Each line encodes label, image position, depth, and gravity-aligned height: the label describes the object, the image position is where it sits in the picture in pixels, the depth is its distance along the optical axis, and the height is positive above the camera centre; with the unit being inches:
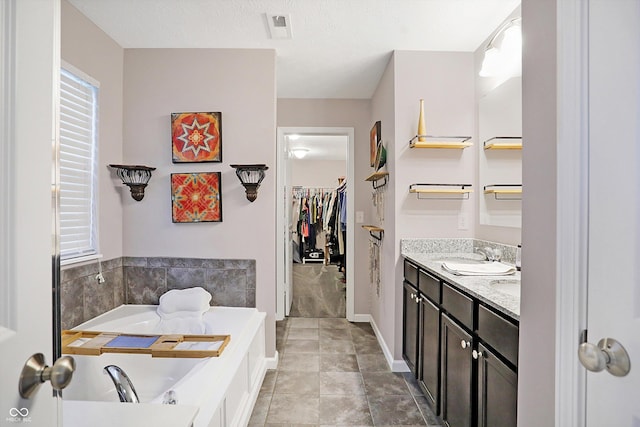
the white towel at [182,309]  87.9 -27.5
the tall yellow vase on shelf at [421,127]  93.6 +25.1
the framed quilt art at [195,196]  98.8 +5.0
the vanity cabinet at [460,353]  46.6 -25.2
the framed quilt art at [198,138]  98.6 +22.4
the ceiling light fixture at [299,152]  243.0 +46.8
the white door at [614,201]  24.4 +1.2
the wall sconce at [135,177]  94.0 +10.3
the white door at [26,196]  19.8 +1.0
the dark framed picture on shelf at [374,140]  121.6 +29.0
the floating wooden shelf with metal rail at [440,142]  93.2 +21.2
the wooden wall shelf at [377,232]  115.5 -6.8
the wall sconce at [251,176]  94.1 +10.7
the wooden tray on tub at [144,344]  69.3 -29.0
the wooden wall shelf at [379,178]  108.4 +13.0
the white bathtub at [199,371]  57.6 -32.1
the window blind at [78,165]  79.7 +11.9
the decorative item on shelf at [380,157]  108.0 +19.4
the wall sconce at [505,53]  75.1 +38.9
